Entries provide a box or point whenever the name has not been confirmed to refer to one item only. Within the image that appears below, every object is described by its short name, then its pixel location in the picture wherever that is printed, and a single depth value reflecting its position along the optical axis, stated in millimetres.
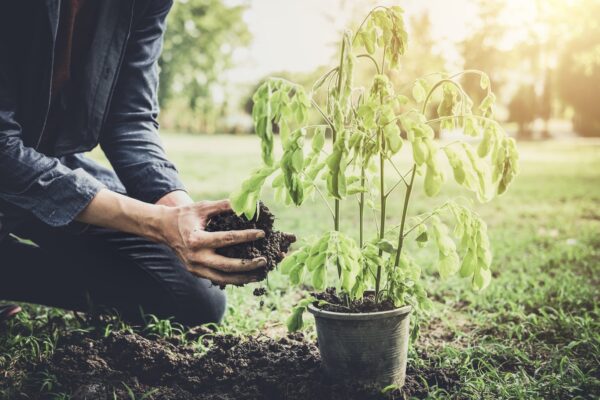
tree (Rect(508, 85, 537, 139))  39438
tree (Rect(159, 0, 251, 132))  37688
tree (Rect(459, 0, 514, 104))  38219
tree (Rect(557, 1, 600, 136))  34438
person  2398
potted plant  1823
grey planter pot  2055
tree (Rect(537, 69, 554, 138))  37722
